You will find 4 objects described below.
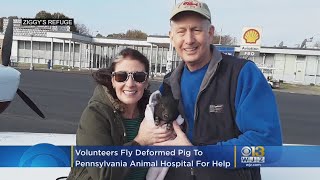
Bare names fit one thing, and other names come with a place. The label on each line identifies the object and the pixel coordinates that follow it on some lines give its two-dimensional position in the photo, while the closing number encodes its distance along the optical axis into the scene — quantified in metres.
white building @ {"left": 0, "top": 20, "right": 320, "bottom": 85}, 33.73
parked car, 29.94
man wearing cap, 1.37
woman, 1.43
